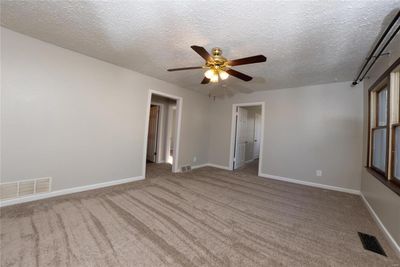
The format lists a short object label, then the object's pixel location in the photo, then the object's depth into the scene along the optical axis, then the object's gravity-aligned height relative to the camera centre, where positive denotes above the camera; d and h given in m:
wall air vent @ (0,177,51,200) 2.25 -0.91
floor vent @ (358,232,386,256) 1.72 -1.06
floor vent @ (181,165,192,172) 4.68 -0.94
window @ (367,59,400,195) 2.03 +0.31
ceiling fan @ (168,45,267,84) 1.89 +0.96
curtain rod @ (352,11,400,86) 1.53 +1.23
